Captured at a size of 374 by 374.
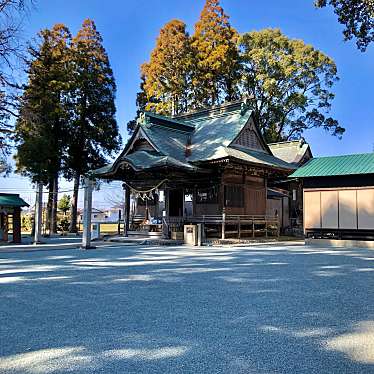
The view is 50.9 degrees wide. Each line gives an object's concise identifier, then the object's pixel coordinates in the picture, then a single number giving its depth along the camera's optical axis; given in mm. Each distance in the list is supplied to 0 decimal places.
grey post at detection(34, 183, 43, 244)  18141
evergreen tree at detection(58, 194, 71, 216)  35438
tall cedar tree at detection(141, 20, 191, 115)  31688
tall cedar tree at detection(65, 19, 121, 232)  28797
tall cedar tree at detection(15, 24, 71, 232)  25797
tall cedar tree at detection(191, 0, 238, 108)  31625
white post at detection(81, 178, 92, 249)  15578
